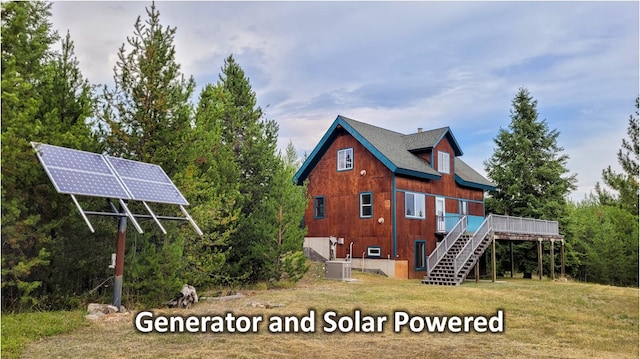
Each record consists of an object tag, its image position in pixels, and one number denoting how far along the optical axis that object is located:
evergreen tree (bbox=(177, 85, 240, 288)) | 13.72
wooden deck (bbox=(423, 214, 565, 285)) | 21.80
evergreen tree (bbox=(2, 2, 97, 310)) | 9.89
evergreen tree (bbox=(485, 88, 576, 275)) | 31.97
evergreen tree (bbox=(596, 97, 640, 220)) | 18.06
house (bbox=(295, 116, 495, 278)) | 25.39
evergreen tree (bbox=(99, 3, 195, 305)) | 12.85
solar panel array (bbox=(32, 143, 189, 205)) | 9.66
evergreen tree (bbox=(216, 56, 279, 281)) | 17.83
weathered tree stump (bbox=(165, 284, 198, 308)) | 12.45
